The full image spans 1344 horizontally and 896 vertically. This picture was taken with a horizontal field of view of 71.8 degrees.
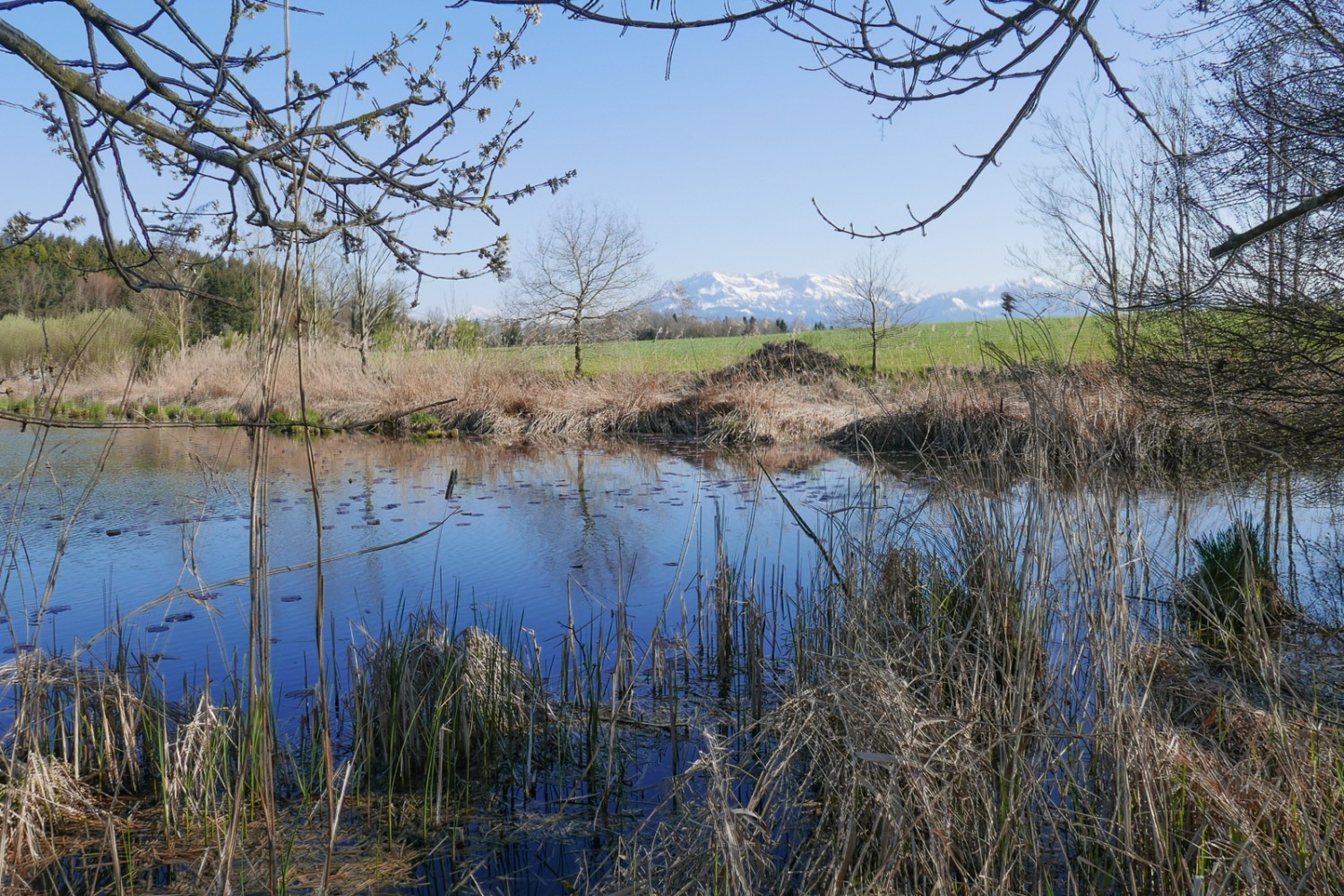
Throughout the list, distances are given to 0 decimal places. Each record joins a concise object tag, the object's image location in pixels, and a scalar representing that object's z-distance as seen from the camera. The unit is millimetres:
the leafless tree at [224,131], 2518
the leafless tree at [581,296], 19969
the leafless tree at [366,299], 20953
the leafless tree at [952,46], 1902
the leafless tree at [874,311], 20141
